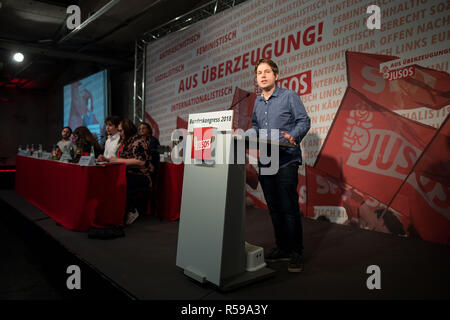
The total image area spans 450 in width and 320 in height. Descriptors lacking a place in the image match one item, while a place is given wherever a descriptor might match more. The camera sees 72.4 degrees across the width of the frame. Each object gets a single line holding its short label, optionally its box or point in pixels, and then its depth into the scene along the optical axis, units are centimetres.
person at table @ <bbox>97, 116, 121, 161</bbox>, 362
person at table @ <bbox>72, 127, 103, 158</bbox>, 416
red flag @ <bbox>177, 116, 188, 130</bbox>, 535
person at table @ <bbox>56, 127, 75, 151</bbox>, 574
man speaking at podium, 189
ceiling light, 695
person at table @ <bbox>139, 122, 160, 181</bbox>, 339
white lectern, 155
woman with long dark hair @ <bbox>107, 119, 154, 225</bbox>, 313
